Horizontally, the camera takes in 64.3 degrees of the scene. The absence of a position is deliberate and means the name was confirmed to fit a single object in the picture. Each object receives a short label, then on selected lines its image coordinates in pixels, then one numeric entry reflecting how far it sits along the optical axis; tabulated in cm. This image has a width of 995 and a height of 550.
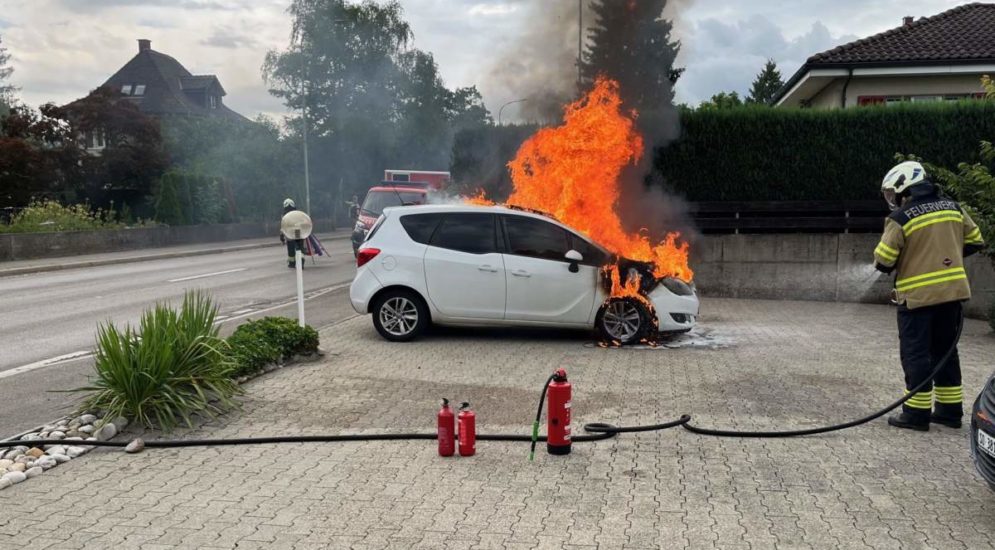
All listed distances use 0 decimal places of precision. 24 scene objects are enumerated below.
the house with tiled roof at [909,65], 1895
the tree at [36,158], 2638
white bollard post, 867
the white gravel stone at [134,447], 539
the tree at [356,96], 5562
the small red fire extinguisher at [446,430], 522
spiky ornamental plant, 591
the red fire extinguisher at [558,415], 518
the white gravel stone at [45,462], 511
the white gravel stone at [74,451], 535
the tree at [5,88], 5129
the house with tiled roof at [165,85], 6594
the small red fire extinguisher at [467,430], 524
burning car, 935
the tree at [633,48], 1248
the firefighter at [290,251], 1894
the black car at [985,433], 421
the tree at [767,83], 7544
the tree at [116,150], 3241
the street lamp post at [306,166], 3774
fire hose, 549
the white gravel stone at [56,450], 531
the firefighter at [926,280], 586
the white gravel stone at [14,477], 483
